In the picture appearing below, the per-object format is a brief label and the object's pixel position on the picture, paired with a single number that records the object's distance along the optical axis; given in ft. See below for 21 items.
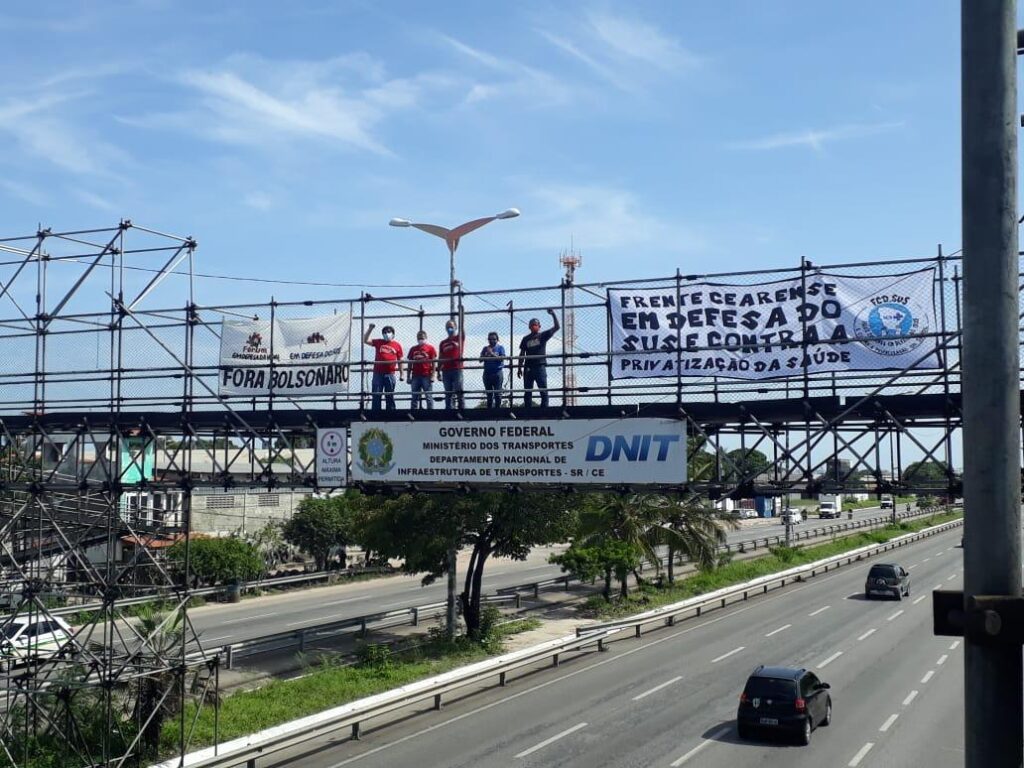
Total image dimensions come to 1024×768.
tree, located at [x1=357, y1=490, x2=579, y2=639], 91.91
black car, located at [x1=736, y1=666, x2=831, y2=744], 57.21
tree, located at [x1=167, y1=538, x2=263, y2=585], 137.28
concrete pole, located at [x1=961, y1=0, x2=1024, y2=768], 15.33
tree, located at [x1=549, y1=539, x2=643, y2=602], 126.31
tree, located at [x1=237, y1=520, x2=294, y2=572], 169.75
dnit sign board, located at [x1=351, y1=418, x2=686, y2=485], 52.80
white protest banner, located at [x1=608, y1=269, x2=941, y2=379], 49.16
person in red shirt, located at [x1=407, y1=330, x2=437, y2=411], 60.49
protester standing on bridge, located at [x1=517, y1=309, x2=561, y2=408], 57.88
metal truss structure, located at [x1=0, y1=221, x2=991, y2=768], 50.49
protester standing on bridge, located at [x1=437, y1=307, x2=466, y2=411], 60.39
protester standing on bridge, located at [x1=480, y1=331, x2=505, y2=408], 59.52
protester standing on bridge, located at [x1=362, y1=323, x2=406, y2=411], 61.57
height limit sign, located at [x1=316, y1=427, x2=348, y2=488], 60.34
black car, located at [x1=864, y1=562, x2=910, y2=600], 129.80
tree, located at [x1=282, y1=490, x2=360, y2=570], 173.99
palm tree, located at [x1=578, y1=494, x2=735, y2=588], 130.82
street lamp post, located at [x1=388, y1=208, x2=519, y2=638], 81.51
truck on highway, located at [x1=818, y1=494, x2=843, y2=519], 372.79
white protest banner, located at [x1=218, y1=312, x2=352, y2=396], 62.59
